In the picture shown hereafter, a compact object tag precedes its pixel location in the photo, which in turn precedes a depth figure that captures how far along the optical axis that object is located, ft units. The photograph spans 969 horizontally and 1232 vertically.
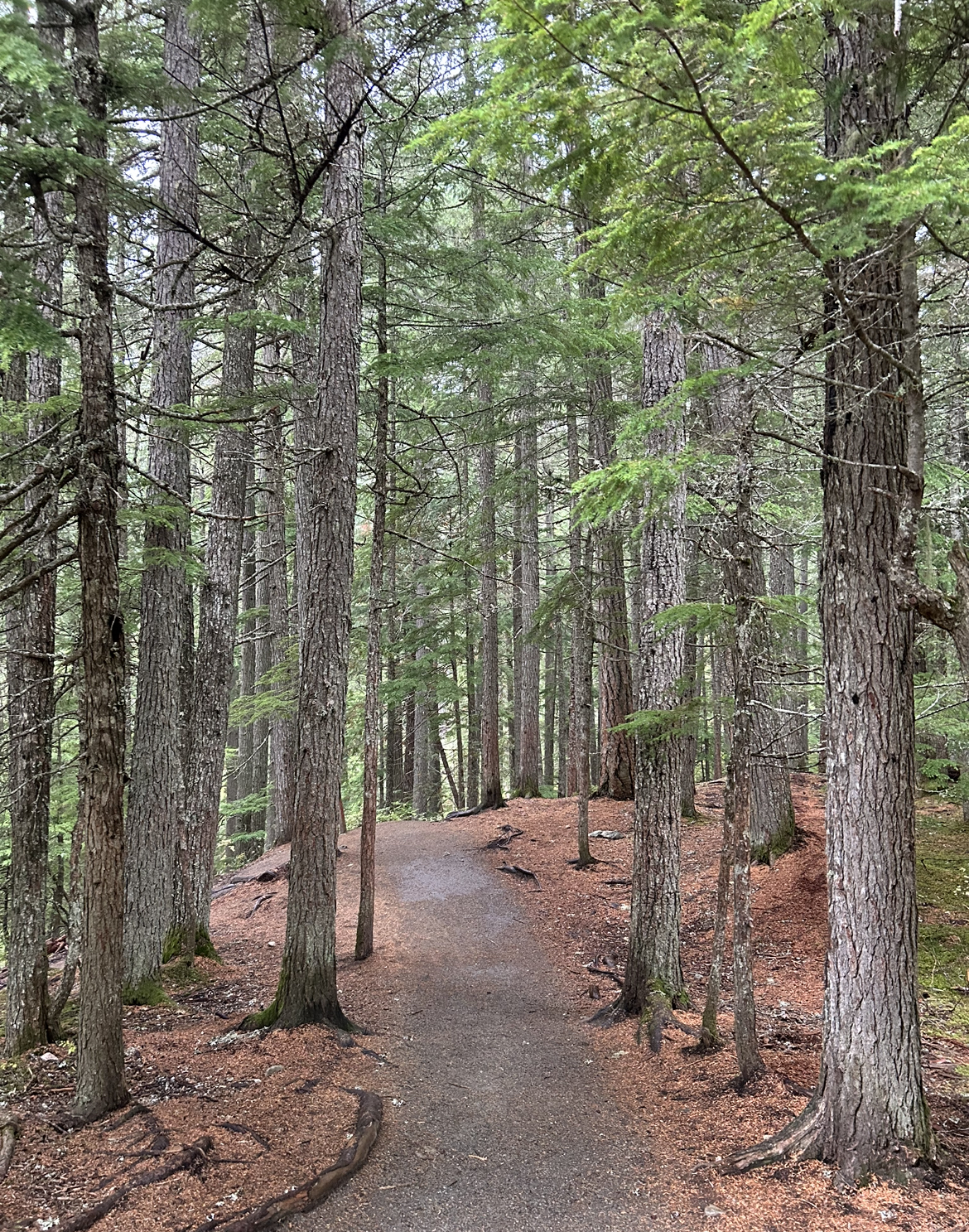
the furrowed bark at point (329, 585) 22.71
